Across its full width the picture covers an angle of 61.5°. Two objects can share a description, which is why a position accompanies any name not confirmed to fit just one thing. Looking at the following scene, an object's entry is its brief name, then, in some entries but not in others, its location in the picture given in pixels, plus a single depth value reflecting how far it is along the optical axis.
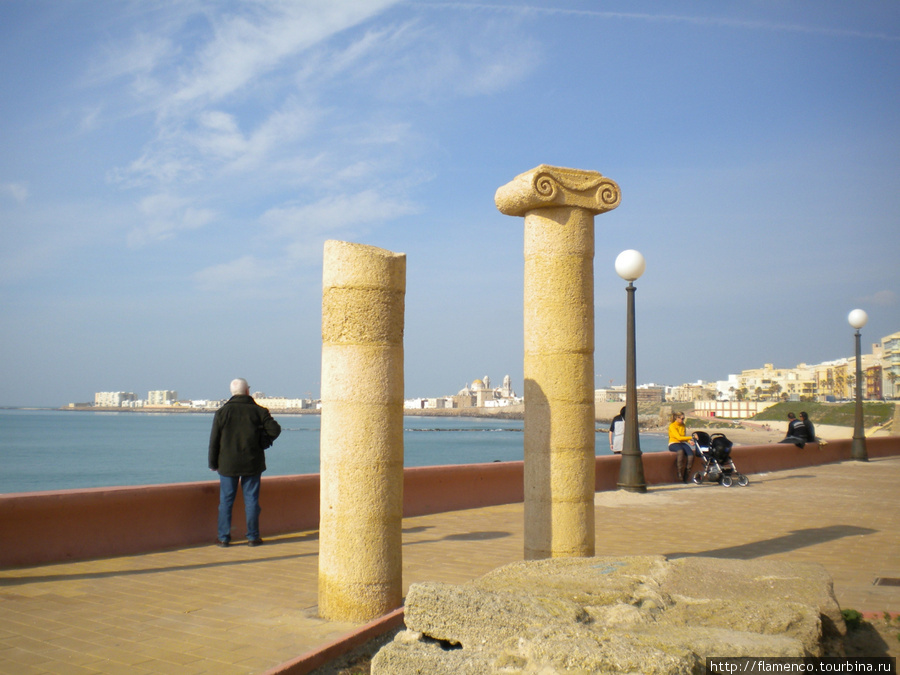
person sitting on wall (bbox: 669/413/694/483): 15.88
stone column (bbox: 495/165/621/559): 6.73
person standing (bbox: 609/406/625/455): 14.57
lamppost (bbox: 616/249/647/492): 13.54
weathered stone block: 3.49
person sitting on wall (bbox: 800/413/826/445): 20.69
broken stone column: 5.61
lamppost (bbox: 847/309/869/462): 21.40
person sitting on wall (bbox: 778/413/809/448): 20.27
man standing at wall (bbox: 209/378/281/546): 8.23
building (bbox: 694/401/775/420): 139.25
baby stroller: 15.17
